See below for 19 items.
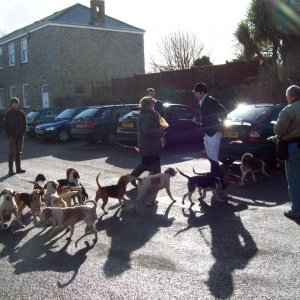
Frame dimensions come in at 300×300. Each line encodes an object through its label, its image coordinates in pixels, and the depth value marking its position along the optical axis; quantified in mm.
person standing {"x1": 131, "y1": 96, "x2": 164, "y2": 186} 8070
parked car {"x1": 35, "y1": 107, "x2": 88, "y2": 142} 19503
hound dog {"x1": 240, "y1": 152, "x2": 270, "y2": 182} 9078
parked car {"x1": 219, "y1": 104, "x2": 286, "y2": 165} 9711
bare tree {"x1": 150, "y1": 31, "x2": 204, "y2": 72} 39344
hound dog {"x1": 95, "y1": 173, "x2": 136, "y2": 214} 7395
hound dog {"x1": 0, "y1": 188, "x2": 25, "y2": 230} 6820
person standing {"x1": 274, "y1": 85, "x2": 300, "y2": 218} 6301
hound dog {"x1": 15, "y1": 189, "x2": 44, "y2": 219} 7148
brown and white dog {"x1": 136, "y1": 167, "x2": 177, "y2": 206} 7535
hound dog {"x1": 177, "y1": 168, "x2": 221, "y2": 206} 7582
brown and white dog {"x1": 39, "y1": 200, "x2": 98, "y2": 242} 6043
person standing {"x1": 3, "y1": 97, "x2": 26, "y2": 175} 11820
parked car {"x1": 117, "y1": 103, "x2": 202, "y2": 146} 13898
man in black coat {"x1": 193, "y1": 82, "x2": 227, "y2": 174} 7848
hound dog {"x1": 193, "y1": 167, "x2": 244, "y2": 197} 7820
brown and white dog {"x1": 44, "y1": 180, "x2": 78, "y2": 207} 6758
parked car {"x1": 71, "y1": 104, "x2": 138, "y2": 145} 16688
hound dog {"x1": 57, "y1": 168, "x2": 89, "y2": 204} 8023
